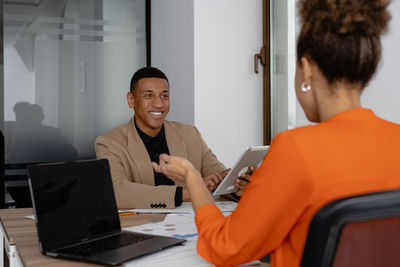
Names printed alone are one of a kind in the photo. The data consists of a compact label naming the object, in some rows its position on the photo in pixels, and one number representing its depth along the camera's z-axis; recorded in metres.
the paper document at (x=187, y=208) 1.91
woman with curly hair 0.84
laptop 1.21
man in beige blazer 2.02
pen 1.85
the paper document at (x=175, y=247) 1.17
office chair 0.69
